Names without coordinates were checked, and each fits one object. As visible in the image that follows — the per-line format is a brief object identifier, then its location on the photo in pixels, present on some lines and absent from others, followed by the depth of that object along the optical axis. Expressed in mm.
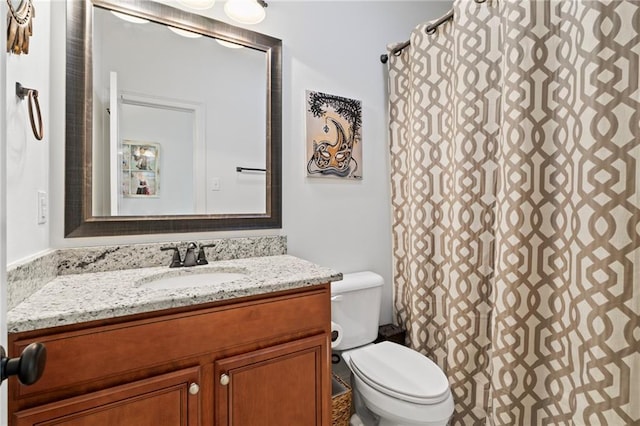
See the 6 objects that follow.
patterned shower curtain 1033
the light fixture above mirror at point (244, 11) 1468
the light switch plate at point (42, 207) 1055
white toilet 1226
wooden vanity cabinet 771
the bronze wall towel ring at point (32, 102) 894
